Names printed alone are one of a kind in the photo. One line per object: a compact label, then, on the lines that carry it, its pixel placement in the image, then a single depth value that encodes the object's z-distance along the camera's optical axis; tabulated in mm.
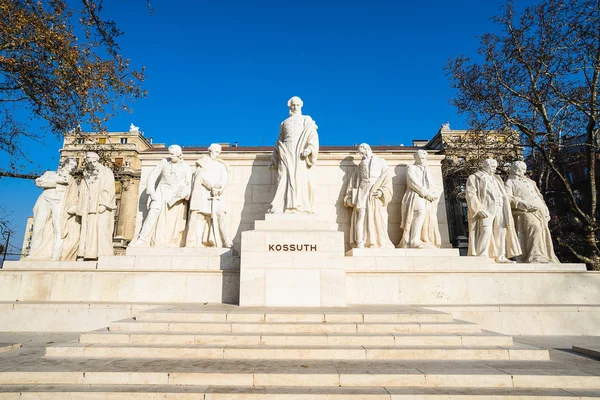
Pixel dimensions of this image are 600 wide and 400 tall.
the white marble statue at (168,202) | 9984
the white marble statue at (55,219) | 9703
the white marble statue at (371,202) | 10086
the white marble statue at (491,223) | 9914
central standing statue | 9477
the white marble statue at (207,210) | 10055
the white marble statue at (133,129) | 43469
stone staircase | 3820
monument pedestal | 7766
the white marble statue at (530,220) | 10000
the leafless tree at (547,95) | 11945
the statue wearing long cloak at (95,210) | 10070
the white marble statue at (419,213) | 10055
